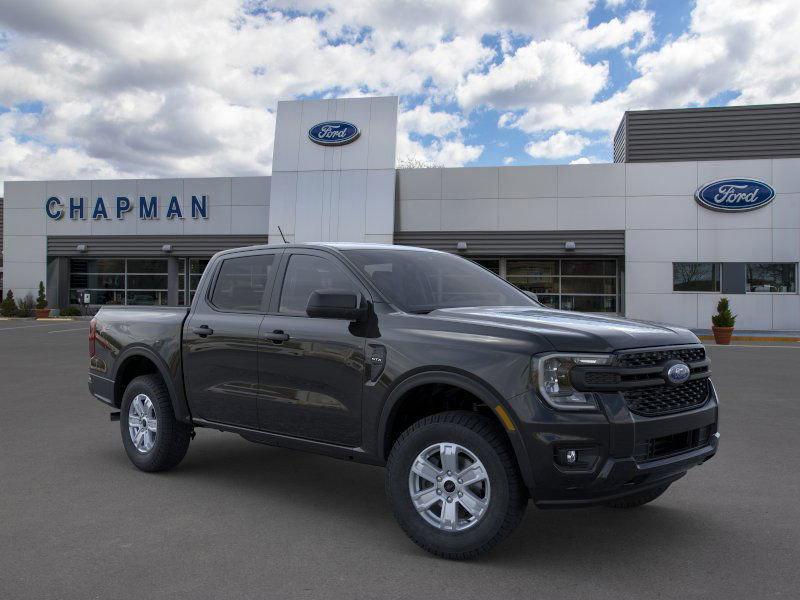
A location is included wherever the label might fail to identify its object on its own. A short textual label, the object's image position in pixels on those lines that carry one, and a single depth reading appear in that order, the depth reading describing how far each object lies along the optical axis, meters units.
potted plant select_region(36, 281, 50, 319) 32.41
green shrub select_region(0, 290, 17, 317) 32.84
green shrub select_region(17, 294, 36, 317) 32.75
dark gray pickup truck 3.79
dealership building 26.69
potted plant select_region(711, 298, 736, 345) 21.72
